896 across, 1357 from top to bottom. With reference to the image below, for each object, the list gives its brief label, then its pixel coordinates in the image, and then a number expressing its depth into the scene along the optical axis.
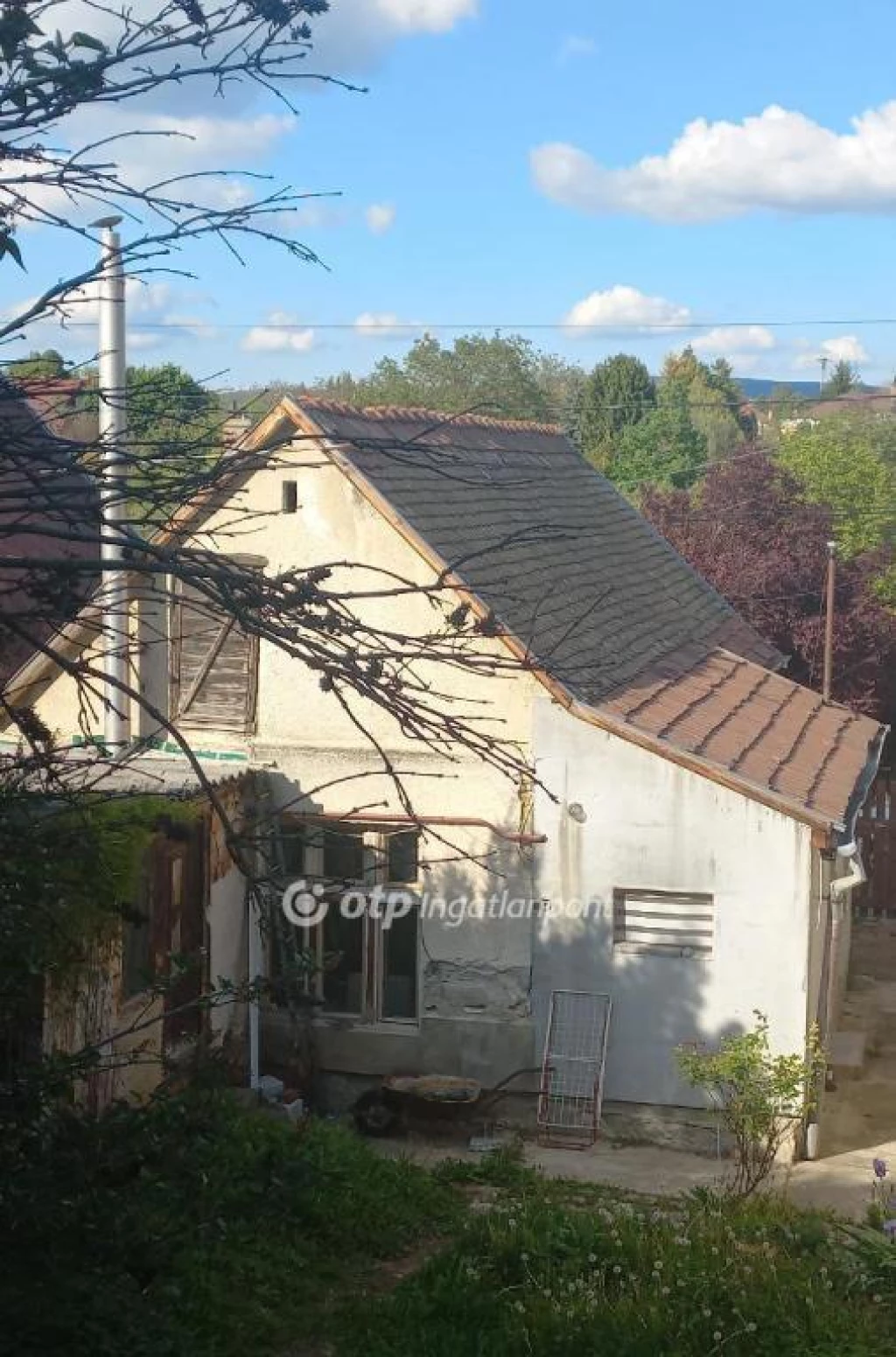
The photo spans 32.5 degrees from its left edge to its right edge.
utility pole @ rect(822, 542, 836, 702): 24.81
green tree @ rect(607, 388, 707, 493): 66.00
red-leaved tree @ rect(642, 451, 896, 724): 27.91
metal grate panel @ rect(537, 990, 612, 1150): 12.68
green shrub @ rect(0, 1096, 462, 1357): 4.46
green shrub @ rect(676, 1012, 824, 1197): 11.08
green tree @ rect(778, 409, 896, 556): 37.81
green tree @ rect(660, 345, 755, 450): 84.12
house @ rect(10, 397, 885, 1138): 12.45
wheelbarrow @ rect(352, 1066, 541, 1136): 12.47
